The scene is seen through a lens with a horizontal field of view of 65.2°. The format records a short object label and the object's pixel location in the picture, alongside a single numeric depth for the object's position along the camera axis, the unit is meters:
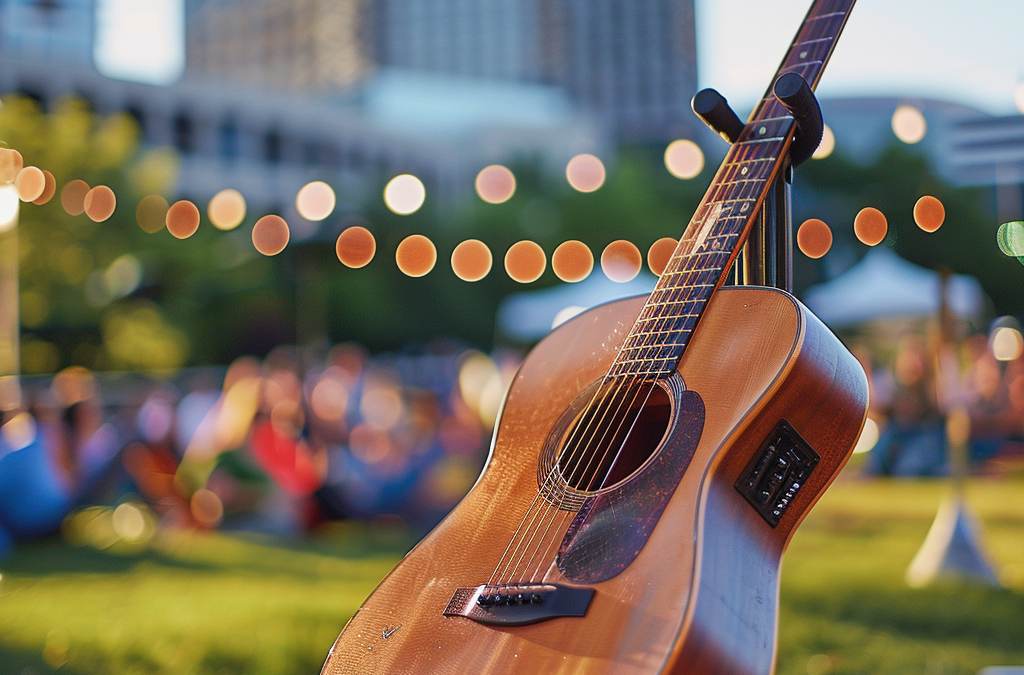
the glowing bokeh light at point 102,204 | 9.73
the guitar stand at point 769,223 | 1.39
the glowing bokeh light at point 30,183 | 12.17
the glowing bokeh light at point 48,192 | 14.65
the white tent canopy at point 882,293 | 7.36
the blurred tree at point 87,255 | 14.96
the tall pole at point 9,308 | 7.33
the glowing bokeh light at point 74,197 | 13.39
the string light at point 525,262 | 11.89
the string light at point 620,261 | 9.20
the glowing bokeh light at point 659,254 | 9.38
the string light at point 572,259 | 12.73
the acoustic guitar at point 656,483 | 0.98
